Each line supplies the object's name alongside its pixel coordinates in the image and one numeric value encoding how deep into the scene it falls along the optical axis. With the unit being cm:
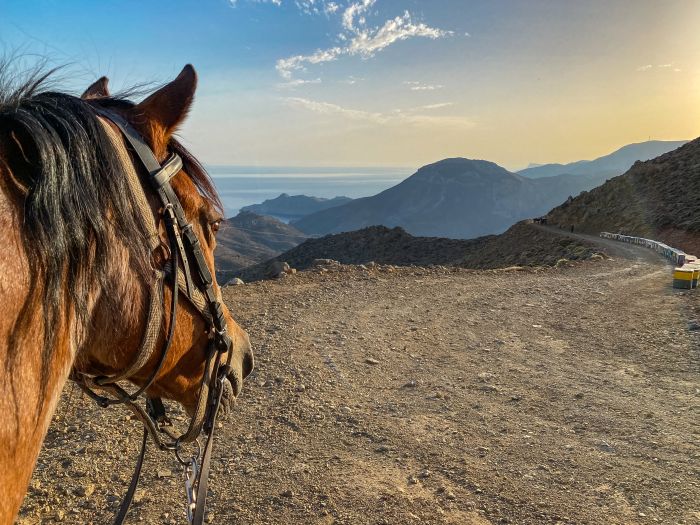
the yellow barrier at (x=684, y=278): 1073
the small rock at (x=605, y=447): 422
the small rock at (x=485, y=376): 591
